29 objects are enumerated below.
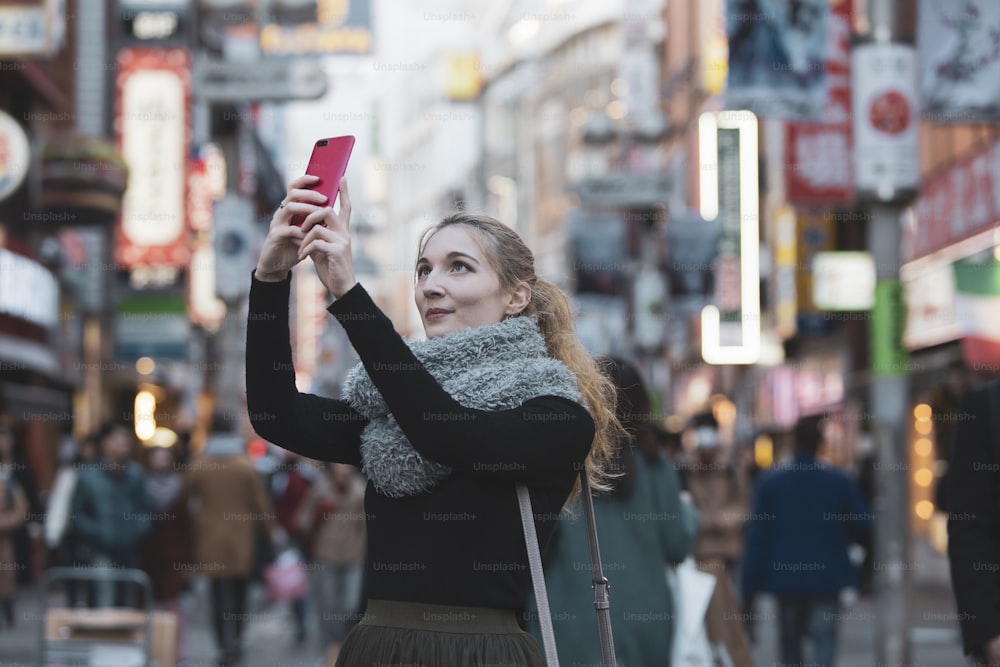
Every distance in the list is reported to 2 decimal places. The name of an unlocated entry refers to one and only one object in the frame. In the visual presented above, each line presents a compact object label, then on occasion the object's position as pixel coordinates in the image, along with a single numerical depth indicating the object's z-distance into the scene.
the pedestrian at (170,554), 12.55
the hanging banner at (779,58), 12.85
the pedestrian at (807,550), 9.63
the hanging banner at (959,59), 12.05
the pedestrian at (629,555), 5.56
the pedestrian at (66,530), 12.29
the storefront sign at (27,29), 14.77
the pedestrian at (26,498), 15.05
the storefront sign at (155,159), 25.91
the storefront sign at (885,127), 11.78
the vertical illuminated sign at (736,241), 31.58
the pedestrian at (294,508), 15.02
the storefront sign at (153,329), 27.97
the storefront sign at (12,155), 17.95
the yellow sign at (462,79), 106.38
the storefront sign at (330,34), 54.77
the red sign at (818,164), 22.27
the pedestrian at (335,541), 13.27
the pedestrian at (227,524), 12.59
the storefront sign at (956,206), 19.94
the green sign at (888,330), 11.61
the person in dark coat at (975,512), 4.58
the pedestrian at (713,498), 13.37
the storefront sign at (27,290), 21.17
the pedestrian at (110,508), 12.05
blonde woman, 3.15
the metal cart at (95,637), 8.18
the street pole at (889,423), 11.26
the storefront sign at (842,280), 25.67
